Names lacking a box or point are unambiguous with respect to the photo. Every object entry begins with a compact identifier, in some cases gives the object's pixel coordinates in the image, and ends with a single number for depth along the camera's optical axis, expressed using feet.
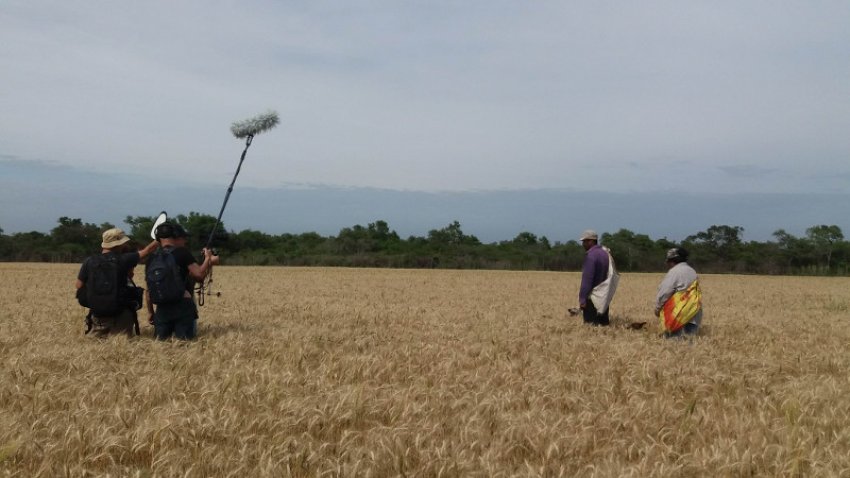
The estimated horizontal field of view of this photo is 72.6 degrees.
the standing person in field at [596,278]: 36.60
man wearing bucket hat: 27.09
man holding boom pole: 26.61
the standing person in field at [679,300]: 31.58
